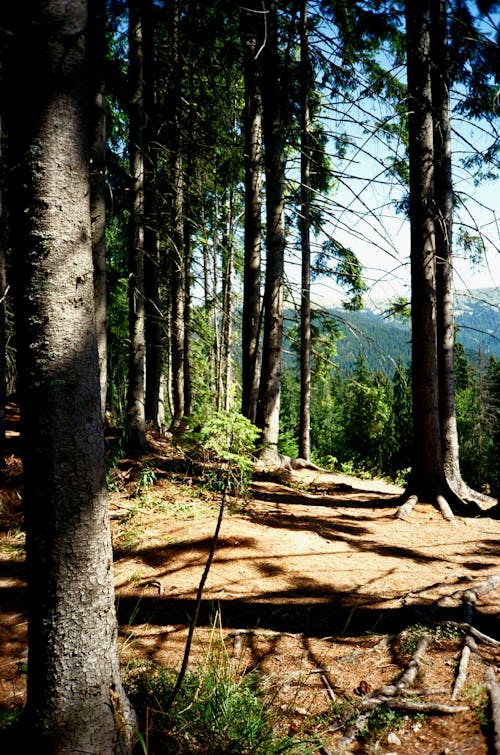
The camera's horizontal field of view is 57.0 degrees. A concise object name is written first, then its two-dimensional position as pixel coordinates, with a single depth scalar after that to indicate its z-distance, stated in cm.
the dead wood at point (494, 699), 221
